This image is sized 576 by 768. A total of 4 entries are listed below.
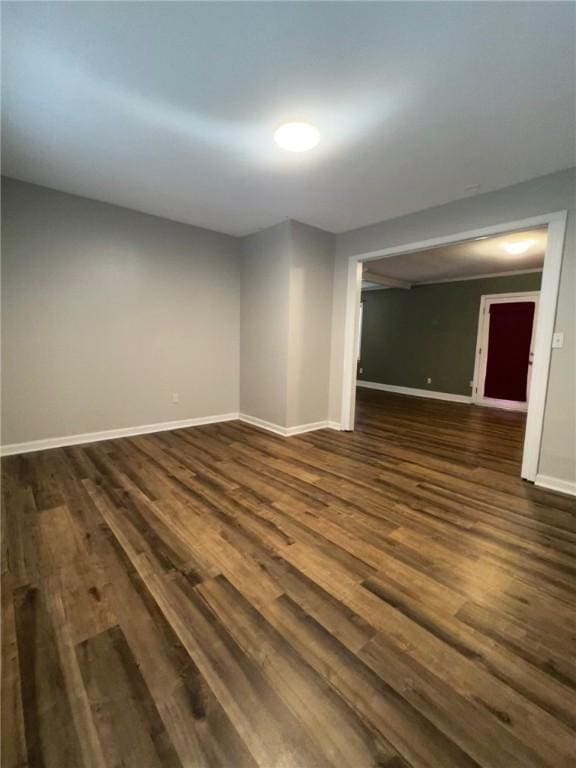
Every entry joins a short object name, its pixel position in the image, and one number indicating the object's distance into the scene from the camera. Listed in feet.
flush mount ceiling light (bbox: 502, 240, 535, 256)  14.37
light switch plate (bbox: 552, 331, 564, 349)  8.84
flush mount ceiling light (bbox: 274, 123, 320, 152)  7.09
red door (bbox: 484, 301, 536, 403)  20.18
